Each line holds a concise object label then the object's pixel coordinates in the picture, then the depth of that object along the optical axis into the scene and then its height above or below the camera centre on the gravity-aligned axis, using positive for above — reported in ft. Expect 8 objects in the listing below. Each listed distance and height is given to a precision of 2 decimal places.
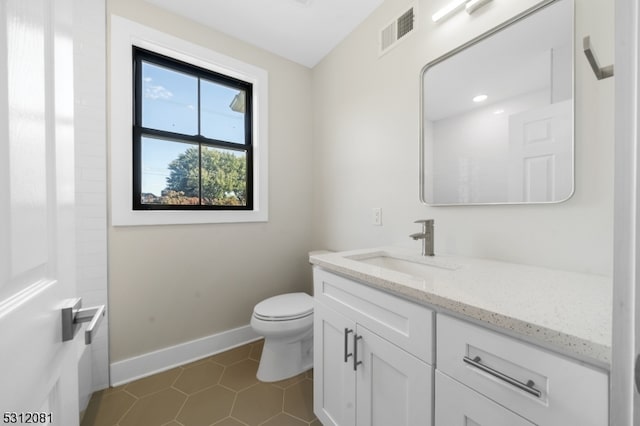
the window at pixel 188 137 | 5.76 +1.90
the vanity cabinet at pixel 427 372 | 1.60 -1.41
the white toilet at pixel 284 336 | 5.08 -2.69
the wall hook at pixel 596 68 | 1.82 +1.09
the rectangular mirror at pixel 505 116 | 3.09 +1.41
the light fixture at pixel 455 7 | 3.77 +3.31
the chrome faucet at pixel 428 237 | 4.16 -0.45
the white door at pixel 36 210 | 1.09 +0.01
